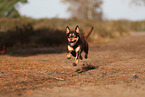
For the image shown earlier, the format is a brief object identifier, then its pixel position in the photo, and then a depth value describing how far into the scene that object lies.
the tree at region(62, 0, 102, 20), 50.62
